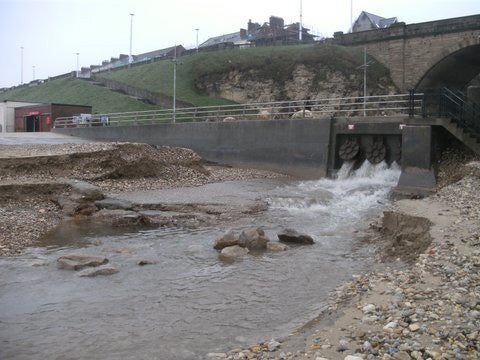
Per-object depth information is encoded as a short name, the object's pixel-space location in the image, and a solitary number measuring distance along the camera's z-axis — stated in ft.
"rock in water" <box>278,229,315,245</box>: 35.94
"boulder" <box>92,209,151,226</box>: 44.01
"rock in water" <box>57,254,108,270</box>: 29.32
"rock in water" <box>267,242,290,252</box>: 34.02
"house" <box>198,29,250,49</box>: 299.38
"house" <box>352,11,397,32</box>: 305.32
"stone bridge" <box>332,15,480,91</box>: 151.64
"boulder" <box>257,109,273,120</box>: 93.97
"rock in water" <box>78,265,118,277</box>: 27.96
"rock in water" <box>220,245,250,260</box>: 32.27
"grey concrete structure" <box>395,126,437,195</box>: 58.39
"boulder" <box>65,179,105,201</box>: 50.06
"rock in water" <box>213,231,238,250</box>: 34.45
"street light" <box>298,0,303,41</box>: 283.57
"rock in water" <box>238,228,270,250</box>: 34.30
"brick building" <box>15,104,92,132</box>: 146.92
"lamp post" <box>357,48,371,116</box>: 163.02
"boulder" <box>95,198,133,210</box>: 48.06
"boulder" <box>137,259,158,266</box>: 30.60
